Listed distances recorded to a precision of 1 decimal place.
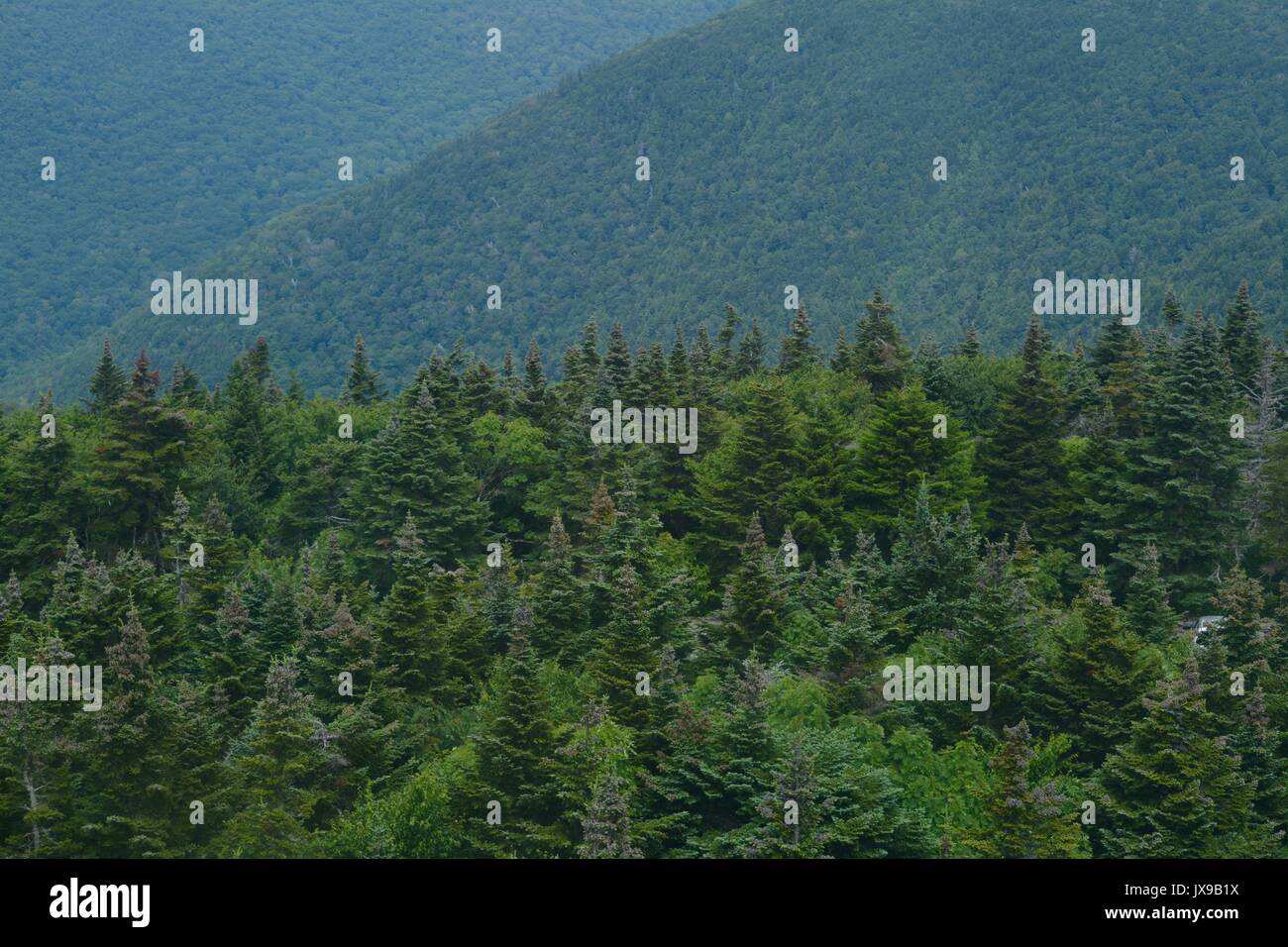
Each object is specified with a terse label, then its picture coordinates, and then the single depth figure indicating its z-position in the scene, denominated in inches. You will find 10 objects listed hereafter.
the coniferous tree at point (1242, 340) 2785.4
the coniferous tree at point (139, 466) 2608.3
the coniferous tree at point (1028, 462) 2465.6
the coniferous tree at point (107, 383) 3201.3
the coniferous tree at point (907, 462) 2330.2
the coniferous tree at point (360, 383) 3675.2
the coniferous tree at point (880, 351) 2866.6
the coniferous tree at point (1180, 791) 1614.2
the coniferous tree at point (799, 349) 3142.2
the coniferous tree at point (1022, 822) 1491.1
